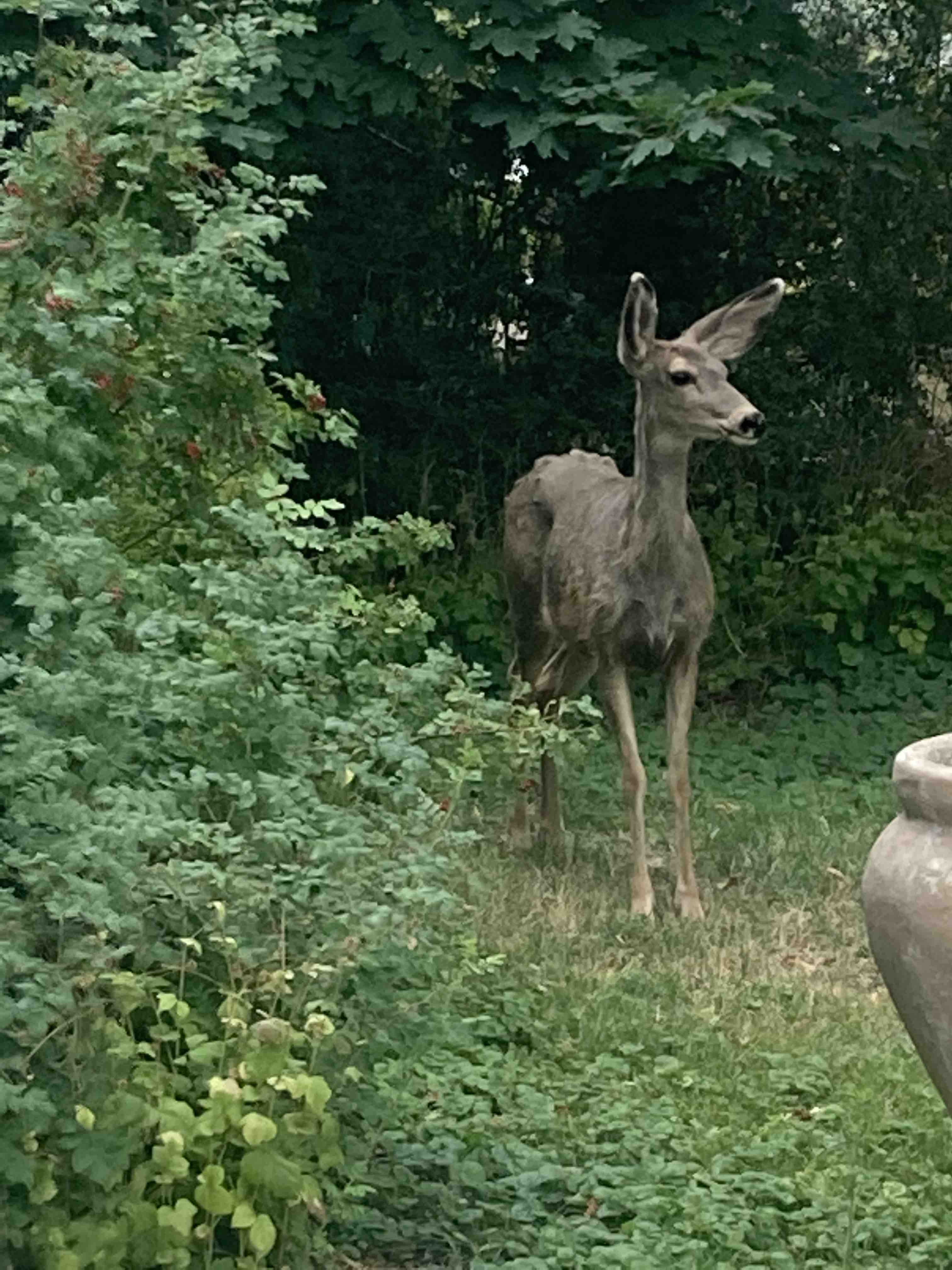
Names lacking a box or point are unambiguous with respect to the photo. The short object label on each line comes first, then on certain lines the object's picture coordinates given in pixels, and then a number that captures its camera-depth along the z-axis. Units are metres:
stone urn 4.43
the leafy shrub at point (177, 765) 4.57
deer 8.60
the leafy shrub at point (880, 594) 12.68
